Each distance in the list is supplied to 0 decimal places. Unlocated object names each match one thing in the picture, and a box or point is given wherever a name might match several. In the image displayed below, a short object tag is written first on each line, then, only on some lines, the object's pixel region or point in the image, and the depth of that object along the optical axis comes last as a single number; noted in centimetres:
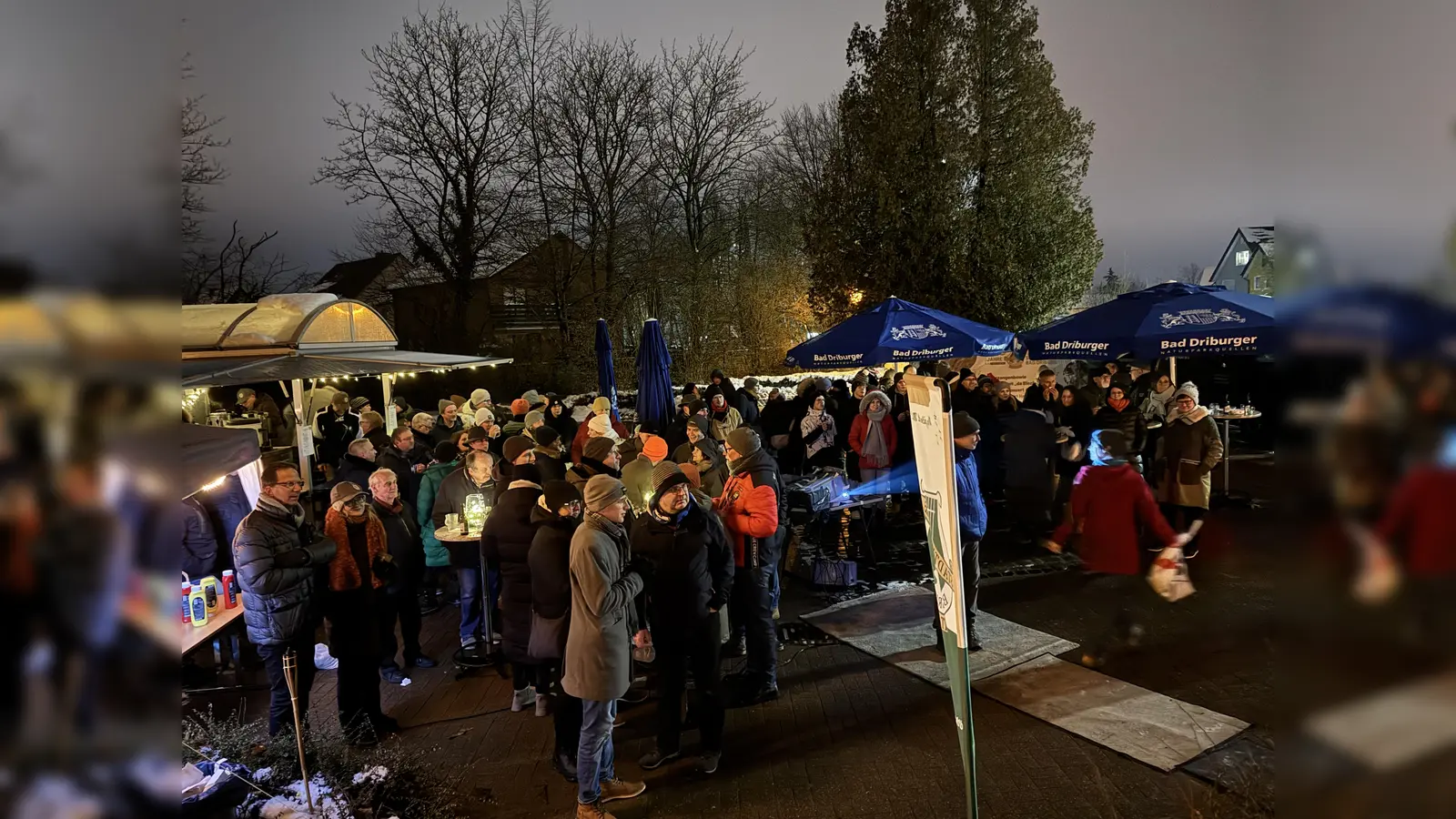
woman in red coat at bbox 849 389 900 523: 927
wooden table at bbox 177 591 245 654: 447
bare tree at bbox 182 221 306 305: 1358
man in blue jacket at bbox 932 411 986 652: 557
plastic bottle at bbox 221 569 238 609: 514
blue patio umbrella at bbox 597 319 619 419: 1257
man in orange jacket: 520
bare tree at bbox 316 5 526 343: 2150
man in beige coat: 383
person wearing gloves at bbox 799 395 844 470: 998
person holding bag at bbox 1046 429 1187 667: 530
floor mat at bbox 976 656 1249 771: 434
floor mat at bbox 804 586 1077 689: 571
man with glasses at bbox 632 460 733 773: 432
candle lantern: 606
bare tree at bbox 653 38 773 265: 2608
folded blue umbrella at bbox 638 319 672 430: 1055
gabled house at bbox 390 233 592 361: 2233
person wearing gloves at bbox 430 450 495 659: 624
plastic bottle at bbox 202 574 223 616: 504
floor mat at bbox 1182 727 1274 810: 336
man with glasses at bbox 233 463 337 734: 423
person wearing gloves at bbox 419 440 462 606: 657
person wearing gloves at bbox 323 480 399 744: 470
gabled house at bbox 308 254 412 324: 2222
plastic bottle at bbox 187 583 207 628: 475
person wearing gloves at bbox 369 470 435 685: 544
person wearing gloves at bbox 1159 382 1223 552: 679
